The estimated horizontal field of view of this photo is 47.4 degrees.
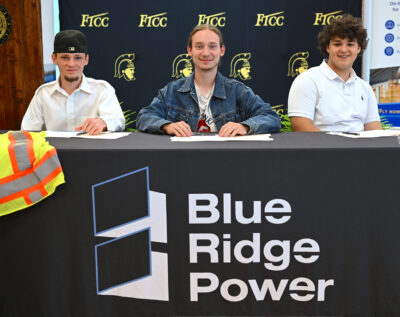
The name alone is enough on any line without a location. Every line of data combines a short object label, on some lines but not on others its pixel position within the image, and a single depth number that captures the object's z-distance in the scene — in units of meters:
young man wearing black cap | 2.41
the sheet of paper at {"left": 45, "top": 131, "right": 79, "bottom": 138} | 1.76
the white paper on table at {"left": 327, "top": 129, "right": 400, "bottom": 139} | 1.66
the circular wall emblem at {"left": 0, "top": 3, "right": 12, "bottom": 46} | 4.00
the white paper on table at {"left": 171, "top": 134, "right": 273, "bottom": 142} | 1.63
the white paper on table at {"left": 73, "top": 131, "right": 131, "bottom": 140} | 1.73
